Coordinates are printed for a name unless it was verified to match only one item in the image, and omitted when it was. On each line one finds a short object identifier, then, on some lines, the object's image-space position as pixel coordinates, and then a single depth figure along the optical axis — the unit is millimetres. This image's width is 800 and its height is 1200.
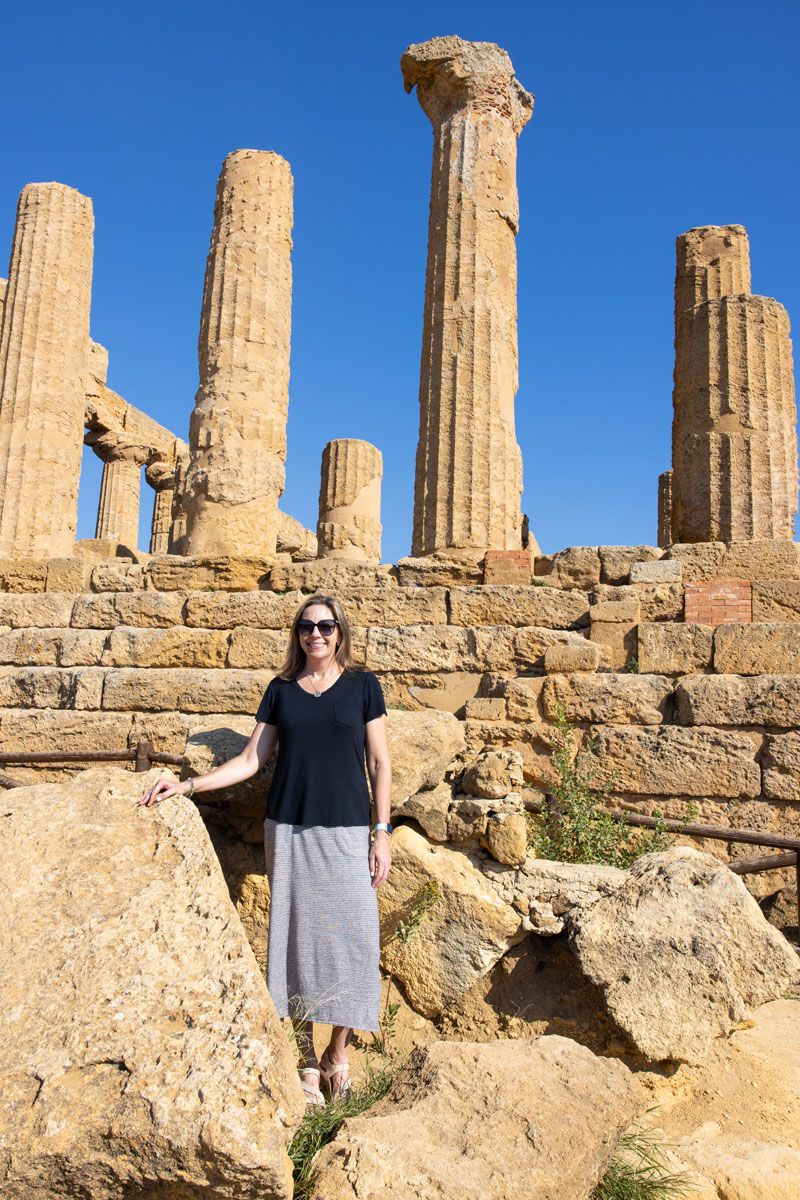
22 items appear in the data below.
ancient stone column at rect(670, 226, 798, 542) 8922
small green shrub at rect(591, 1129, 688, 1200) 2768
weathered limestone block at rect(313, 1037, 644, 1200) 2439
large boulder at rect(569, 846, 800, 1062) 3477
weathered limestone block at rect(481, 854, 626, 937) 3951
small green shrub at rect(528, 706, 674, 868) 5301
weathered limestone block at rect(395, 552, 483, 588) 8242
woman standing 3311
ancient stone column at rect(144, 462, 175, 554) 22359
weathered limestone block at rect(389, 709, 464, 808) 4422
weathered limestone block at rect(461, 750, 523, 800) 4539
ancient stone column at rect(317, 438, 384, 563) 15234
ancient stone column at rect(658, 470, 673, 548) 17141
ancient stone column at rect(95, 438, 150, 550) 21125
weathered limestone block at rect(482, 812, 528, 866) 4160
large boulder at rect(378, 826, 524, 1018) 3914
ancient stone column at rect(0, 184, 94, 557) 11516
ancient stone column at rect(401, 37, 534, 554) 9102
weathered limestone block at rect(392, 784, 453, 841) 4285
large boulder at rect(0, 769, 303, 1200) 2188
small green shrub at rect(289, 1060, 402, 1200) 2572
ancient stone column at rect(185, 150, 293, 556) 9781
